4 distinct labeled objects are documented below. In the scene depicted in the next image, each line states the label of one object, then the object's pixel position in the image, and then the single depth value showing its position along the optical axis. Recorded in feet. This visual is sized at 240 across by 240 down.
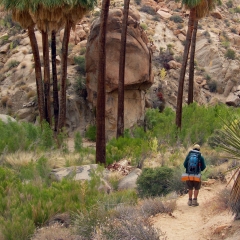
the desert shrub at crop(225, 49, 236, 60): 142.10
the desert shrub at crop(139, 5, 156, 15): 168.14
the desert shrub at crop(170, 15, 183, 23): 166.91
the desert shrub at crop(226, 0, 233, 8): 197.29
